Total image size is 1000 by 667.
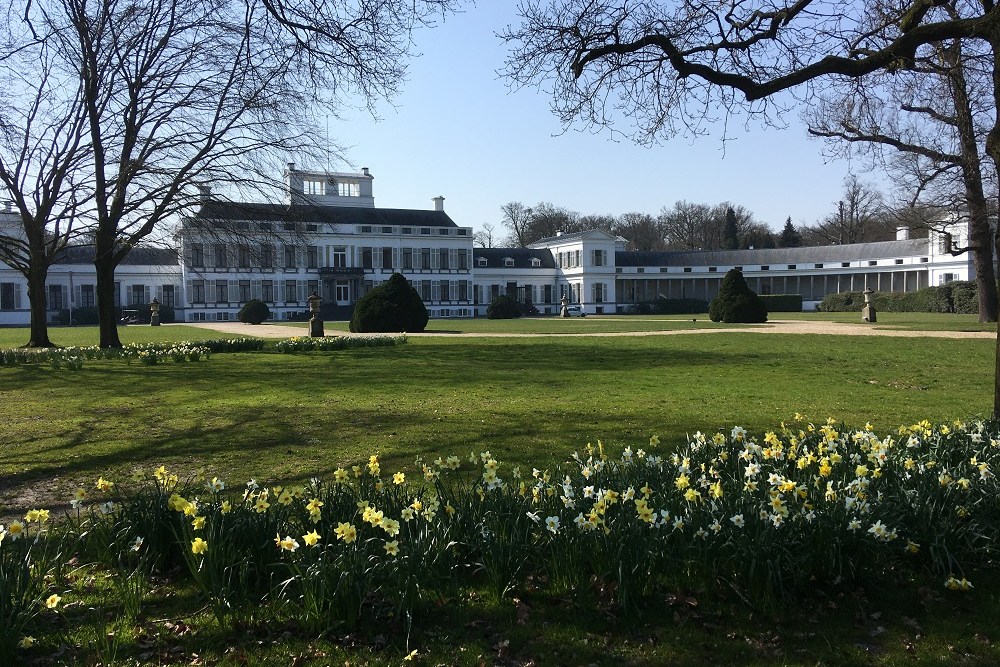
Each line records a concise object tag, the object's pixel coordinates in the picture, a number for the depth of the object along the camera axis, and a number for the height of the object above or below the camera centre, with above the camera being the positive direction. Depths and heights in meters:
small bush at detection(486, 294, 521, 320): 46.25 -0.60
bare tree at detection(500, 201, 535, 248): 84.81 +8.13
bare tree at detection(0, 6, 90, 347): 18.23 +2.94
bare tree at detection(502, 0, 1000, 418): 5.76 +2.13
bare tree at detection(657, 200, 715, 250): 85.44 +7.63
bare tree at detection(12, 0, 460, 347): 16.52 +3.90
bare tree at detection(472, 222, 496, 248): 88.00 +6.96
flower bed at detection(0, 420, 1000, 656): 3.08 -1.05
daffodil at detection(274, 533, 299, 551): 3.00 -0.94
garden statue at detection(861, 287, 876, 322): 32.20 -0.92
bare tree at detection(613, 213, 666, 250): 88.12 +7.44
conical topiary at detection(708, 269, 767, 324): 33.62 -0.41
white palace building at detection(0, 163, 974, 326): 56.12 +2.14
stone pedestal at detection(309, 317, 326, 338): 24.27 -0.80
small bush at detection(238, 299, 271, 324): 45.94 -0.47
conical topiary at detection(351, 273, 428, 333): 27.50 -0.33
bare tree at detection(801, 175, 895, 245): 74.25 +6.55
